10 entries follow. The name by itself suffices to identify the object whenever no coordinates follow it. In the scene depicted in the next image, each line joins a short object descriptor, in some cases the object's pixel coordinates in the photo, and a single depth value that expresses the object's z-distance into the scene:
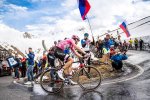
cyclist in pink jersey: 3.75
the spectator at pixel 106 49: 6.92
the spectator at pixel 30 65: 5.77
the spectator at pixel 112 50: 6.55
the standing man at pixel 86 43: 5.65
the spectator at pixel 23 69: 8.21
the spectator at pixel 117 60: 5.70
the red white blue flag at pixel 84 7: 6.84
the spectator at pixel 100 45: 9.13
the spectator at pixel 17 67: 6.93
